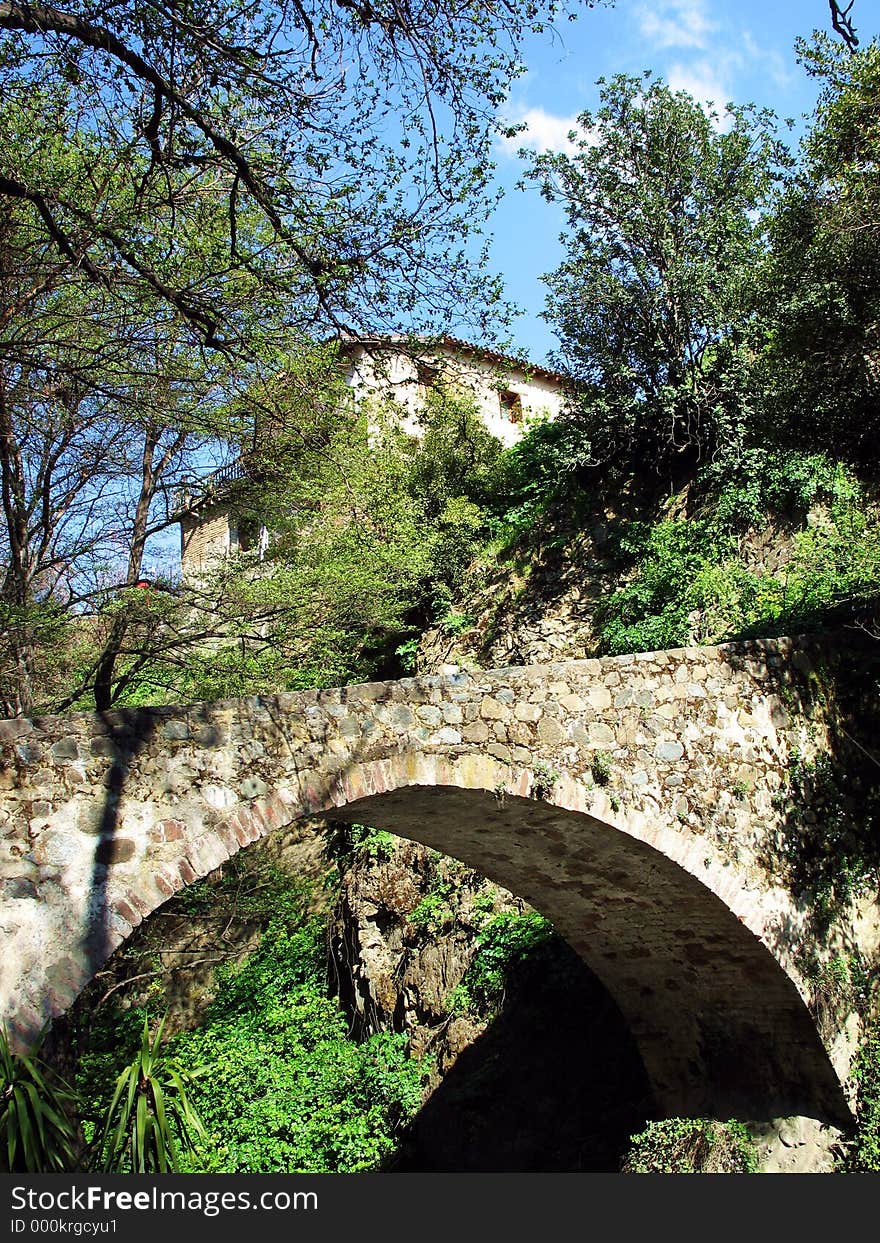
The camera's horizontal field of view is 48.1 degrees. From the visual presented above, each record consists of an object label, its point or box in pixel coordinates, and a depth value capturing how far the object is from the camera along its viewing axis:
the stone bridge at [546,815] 4.90
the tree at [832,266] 8.58
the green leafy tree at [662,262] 12.38
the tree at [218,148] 5.15
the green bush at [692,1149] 7.57
